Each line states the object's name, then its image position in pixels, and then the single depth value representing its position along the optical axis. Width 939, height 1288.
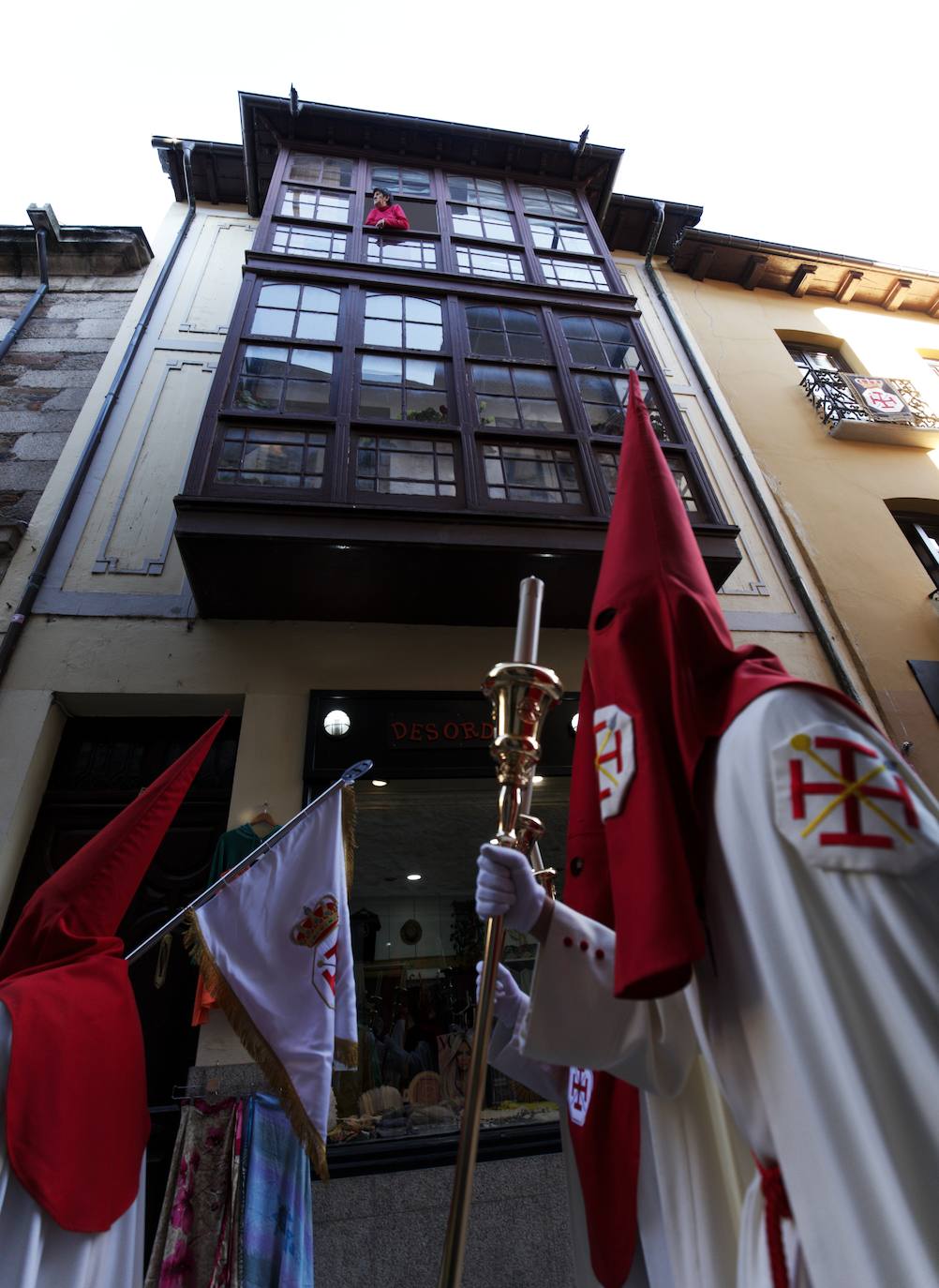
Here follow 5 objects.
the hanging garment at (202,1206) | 2.93
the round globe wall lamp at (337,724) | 5.02
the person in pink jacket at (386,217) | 7.98
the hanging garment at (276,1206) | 2.88
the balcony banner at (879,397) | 8.96
